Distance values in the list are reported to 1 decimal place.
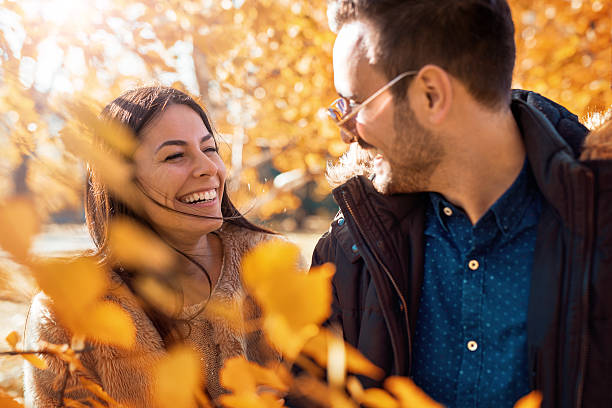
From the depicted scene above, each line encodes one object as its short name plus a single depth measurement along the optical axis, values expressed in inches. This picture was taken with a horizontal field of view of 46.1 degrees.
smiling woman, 35.9
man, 29.7
